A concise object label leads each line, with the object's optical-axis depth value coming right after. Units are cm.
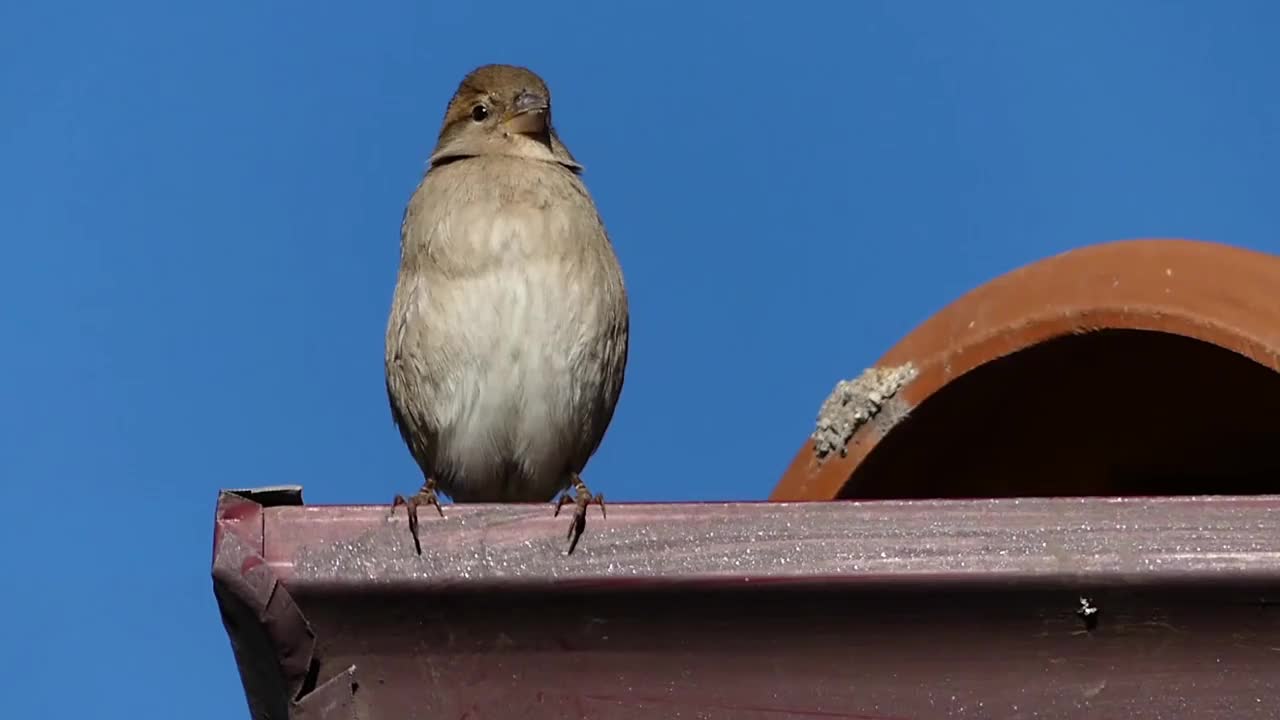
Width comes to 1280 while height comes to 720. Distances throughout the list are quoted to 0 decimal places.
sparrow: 580
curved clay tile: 452
